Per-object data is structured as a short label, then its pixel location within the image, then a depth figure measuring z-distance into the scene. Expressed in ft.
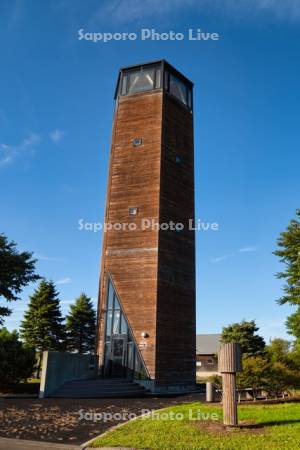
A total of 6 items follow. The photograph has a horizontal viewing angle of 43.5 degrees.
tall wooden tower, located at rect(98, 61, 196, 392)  76.89
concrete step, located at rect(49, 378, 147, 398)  62.80
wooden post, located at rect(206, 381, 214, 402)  54.54
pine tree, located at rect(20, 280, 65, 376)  130.93
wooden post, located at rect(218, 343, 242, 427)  34.01
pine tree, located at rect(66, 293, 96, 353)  145.07
